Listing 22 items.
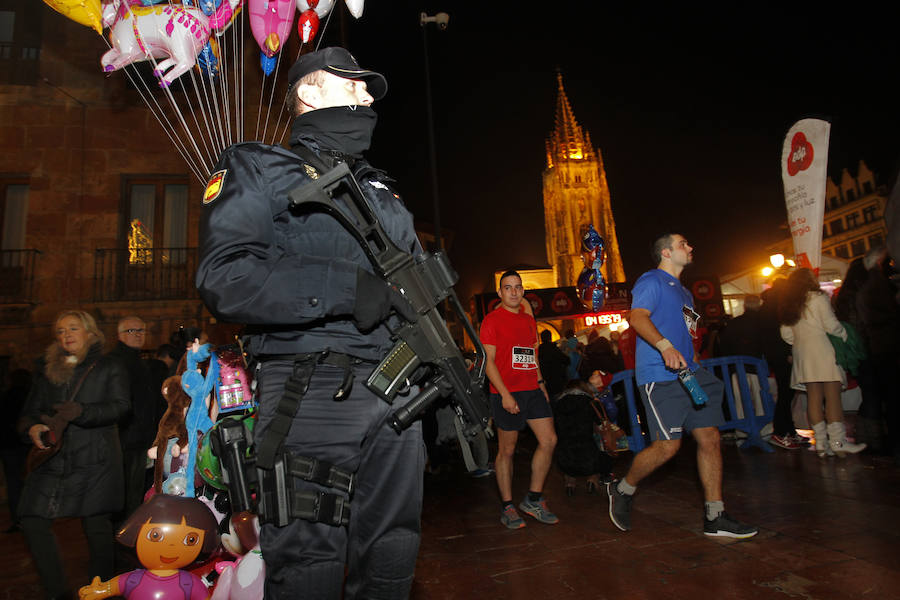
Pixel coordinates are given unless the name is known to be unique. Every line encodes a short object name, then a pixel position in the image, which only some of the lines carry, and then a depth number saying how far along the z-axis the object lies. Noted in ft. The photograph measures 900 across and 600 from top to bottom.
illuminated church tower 218.79
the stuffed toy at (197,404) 10.96
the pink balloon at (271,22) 21.84
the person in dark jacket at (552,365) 27.17
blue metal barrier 23.40
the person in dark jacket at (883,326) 18.28
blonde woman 11.05
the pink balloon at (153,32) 19.49
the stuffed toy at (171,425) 11.60
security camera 35.86
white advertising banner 27.09
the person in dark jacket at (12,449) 19.94
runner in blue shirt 12.35
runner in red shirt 14.84
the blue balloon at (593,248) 61.00
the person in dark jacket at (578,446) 18.16
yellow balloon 17.03
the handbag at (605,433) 19.79
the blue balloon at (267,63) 25.04
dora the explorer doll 9.24
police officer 5.22
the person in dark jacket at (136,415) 16.21
